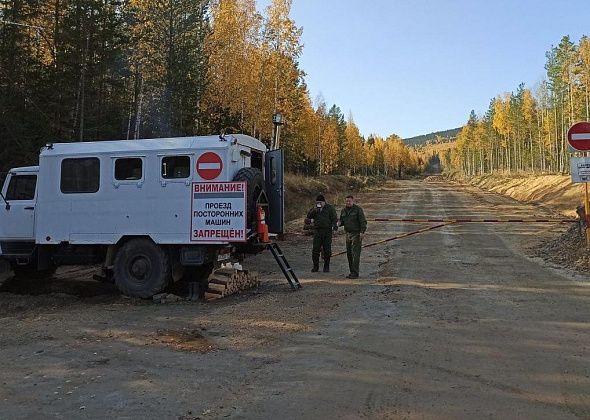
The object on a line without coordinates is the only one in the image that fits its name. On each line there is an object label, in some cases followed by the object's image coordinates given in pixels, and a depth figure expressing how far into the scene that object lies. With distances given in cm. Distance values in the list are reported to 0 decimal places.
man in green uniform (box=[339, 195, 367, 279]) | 1158
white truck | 930
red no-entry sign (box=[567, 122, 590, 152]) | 1146
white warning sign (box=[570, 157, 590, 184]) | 1175
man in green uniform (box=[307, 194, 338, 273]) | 1245
